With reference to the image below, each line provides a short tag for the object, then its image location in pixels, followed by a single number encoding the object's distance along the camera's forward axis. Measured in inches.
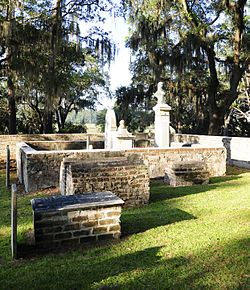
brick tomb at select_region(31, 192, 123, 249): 138.0
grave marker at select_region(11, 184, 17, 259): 130.2
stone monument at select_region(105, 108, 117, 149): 451.8
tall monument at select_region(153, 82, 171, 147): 434.3
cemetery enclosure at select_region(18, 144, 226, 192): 284.0
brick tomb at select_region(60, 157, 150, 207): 212.7
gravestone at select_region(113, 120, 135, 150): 405.7
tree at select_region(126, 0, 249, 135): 527.8
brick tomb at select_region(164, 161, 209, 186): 281.6
